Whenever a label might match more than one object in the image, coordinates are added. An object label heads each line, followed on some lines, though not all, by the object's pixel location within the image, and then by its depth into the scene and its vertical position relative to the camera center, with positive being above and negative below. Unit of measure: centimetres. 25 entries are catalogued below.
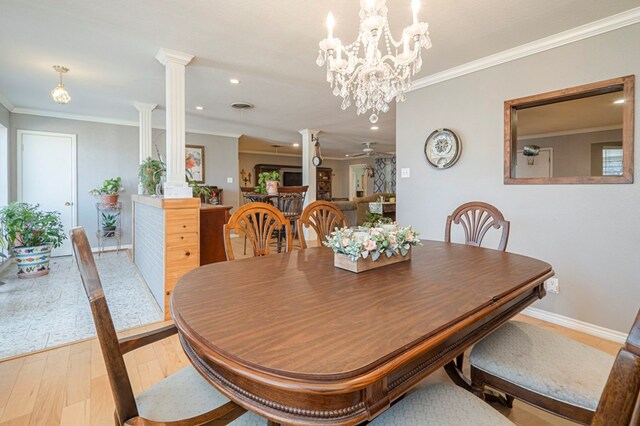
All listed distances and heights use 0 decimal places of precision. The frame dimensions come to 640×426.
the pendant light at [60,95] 294 +108
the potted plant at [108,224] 530 -32
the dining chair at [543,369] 96 -56
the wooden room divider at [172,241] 256 -31
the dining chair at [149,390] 71 -53
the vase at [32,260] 372 -67
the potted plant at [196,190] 370 +20
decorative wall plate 313 +63
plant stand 529 -35
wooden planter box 131 -25
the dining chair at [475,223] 194 -11
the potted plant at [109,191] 505 +26
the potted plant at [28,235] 363 -37
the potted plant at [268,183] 450 +35
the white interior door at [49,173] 478 +54
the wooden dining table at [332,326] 62 -31
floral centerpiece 131 -17
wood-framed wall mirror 225 +103
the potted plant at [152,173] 375 +41
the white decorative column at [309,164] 629 +89
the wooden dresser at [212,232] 323 -28
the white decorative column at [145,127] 441 +116
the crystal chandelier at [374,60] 171 +94
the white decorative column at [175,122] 275 +76
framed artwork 610 +92
